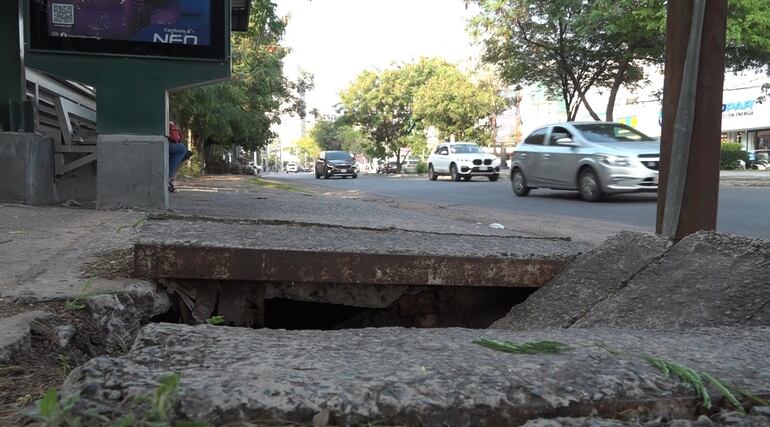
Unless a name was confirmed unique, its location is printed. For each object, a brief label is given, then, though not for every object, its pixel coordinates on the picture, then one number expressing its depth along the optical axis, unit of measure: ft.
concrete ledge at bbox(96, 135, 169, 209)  19.89
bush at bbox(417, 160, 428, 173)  127.65
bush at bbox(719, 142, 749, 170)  104.99
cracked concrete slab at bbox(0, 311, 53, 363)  6.77
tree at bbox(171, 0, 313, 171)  45.11
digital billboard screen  19.66
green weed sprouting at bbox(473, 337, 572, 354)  6.68
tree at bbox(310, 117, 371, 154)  181.16
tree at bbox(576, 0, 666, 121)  51.90
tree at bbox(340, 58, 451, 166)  156.66
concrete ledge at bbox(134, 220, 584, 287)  10.66
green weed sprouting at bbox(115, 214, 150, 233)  15.03
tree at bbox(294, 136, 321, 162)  375.04
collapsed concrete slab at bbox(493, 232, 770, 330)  9.45
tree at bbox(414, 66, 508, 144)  130.41
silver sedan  33.01
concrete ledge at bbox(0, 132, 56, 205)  19.62
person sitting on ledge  27.43
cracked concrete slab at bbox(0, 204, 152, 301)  9.46
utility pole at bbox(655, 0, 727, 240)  11.76
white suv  68.44
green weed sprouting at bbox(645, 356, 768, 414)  5.67
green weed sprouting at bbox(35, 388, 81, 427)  4.82
